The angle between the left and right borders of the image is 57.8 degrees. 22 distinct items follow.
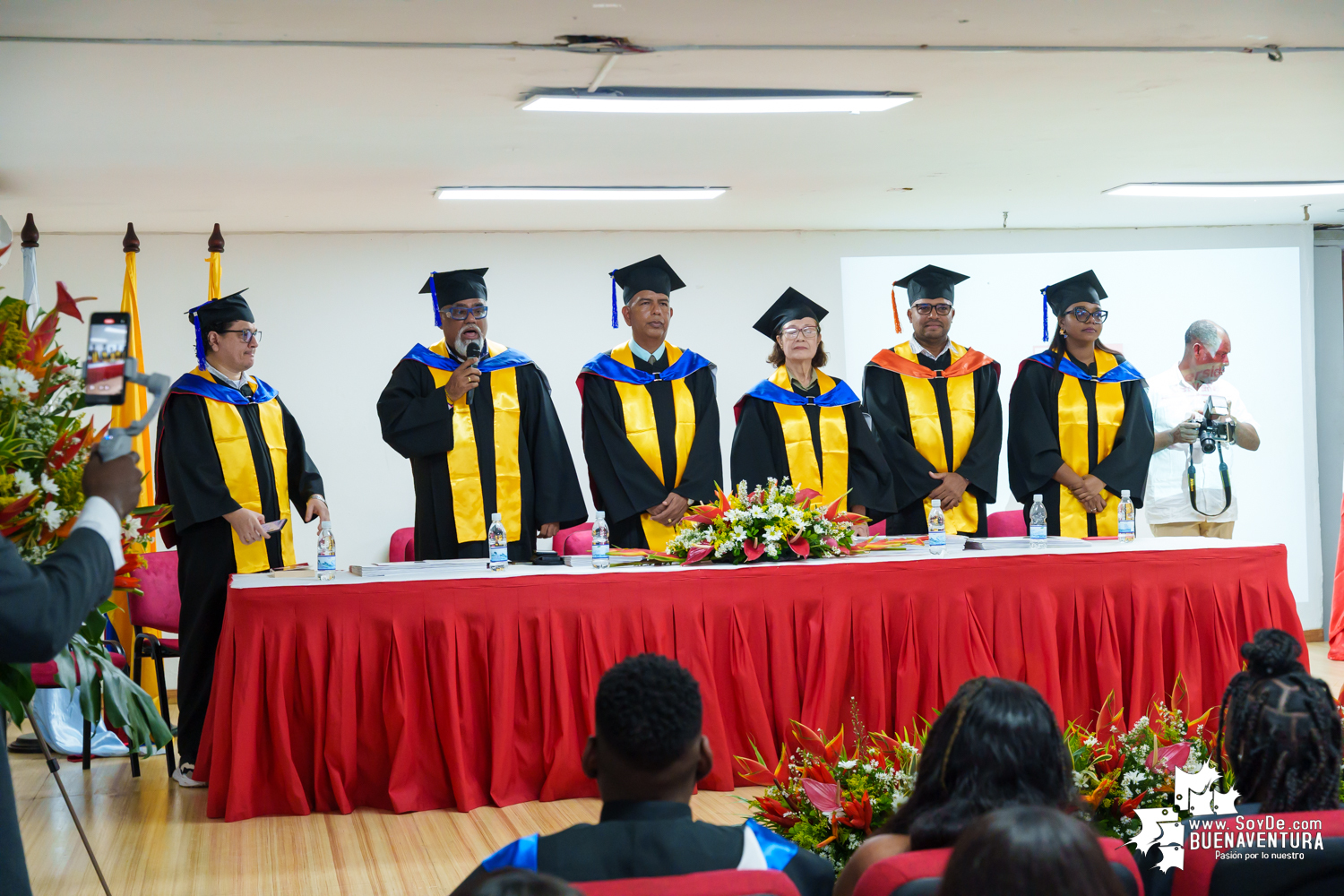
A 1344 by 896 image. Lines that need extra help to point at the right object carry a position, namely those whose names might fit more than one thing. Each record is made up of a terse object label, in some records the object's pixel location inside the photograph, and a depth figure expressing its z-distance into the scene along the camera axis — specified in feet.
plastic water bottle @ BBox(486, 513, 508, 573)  14.06
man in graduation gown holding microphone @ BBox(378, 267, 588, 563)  16.80
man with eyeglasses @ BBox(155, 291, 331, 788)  15.69
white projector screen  27.43
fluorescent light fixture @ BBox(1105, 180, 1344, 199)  23.29
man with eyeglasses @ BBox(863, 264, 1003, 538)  18.90
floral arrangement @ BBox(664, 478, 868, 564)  14.44
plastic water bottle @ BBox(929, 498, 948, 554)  15.07
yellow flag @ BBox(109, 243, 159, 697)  19.75
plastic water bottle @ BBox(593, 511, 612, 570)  14.46
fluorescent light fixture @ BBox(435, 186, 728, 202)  21.29
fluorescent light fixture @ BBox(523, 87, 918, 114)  15.39
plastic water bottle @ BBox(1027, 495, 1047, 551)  15.60
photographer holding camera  22.71
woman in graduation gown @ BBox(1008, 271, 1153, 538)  19.06
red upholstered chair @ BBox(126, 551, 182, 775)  17.01
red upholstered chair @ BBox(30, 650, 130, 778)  15.90
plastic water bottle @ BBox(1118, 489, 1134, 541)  16.70
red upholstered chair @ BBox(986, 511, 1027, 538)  22.47
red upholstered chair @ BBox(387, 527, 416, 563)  23.27
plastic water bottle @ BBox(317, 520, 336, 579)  13.94
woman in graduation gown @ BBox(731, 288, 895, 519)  18.37
